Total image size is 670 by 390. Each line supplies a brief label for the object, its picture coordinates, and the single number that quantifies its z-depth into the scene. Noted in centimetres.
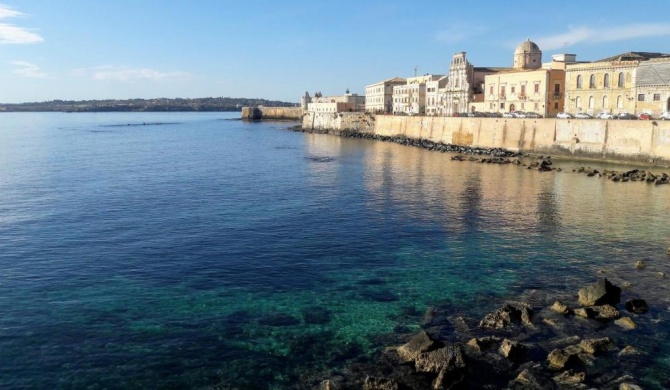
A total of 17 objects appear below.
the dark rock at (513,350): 1562
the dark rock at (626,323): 1764
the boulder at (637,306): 1881
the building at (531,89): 7544
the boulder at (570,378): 1433
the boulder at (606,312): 1834
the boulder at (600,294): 1914
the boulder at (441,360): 1461
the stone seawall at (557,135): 5344
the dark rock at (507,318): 1770
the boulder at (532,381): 1409
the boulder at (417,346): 1537
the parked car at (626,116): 5783
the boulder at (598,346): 1593
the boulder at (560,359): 1506
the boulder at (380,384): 1382
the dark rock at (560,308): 1859
